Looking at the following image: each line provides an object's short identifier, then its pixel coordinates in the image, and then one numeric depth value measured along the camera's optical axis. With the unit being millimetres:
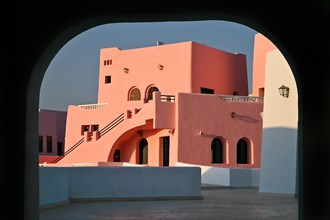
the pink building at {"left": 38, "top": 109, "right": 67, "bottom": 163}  42656
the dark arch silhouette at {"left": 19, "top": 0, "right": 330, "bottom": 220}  5066
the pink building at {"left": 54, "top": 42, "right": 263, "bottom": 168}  27719
